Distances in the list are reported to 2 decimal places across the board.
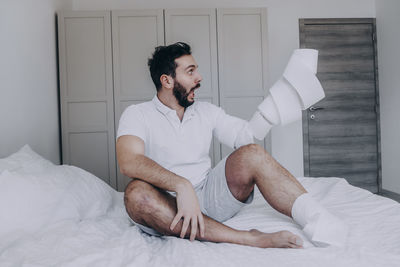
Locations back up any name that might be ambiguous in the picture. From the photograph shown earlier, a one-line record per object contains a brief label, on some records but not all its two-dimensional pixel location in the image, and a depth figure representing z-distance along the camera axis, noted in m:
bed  0.92
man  1.13
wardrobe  3.03
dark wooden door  3.80
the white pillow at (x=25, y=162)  1.34
